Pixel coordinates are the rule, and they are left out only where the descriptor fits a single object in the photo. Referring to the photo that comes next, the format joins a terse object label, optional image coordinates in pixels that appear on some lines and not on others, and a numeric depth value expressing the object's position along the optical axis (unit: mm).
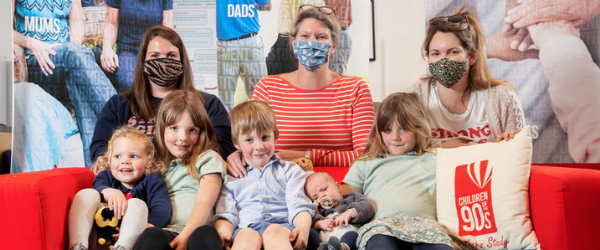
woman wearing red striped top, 2617
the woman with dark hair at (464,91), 2529
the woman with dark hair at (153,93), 2436
